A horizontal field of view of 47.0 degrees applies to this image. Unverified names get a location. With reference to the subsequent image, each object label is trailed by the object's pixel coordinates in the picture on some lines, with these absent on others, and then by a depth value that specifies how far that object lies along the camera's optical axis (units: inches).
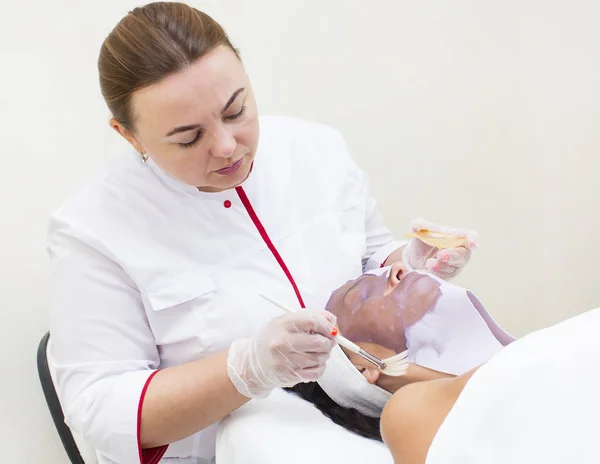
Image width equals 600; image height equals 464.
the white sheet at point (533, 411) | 27.3
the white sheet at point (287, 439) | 42.3
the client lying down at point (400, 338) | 47.6
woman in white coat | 45.2
